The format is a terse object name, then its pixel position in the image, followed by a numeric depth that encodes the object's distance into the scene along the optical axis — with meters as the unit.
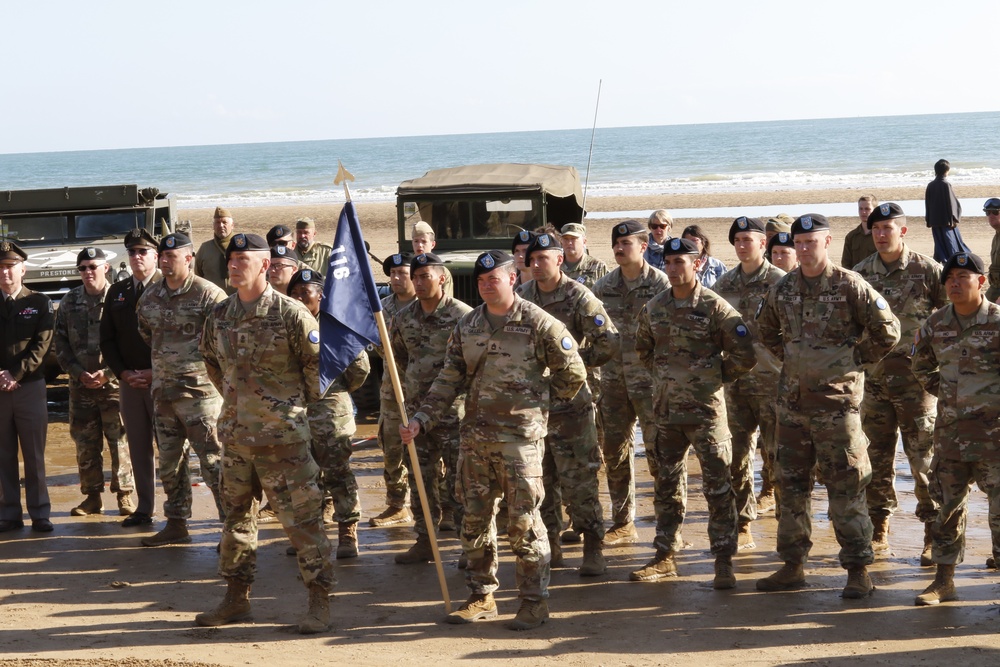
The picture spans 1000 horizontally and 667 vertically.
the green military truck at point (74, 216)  13.99
